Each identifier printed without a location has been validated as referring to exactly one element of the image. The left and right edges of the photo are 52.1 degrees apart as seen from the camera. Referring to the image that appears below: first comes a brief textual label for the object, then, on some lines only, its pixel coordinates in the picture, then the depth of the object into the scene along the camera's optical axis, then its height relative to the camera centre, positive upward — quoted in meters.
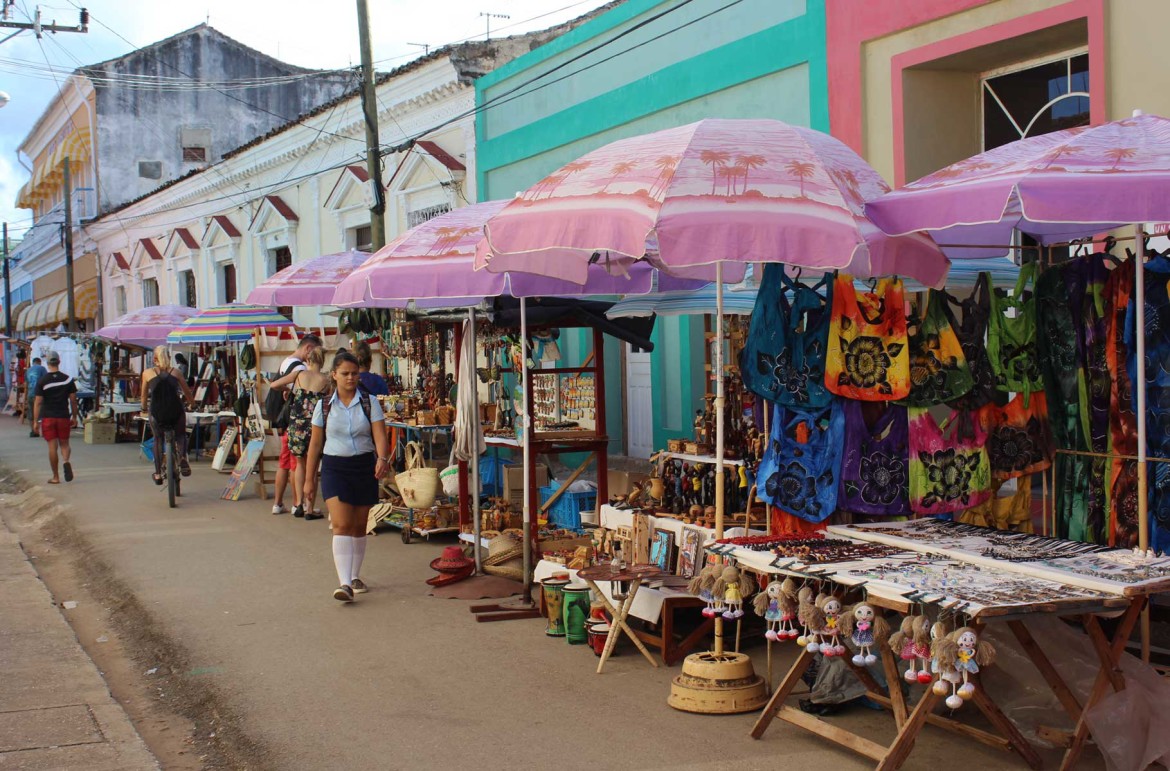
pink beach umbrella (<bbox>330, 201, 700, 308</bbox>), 7.92 +0.51
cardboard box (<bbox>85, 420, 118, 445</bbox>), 23.39 -1.35
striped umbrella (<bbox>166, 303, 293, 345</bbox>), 16.58 +0.51
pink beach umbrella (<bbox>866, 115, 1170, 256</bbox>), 4.62 +0.62
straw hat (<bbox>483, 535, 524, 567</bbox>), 8.80 -1.46
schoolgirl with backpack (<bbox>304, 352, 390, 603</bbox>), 8.34 -0.69
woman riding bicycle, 14.27 -0.45
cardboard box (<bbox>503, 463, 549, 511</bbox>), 10.25 -1.15
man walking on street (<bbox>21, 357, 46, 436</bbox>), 23.09 -0.40
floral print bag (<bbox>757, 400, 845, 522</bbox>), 5.98 -0.60
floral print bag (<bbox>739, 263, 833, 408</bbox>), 6.02 -0.02
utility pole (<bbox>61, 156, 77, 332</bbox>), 35.34 +3.59
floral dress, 11.52 -0.60
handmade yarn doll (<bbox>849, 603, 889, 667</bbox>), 4.66 -1.12
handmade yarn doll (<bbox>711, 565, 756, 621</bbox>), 5.50 -1.11
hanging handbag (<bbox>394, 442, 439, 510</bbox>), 10.84 -1.19
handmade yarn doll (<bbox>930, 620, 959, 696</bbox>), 4.29 -1.17
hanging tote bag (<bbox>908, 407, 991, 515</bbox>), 5.98 -0.62
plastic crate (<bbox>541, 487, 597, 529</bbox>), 9.60 -1.27
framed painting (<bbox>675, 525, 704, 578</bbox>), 7.09 -1.22
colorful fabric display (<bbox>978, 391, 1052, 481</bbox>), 6.05 -0.50
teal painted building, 11.26 +2.82
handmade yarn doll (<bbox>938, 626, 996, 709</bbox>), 4.24 -1.12
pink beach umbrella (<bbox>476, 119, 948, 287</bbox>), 5.11 +0.64
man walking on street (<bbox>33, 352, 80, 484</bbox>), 16.19 -0.62
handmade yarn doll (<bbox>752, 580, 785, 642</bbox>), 5.05 -1.12
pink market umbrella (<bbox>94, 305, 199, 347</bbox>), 20.69 +0.65
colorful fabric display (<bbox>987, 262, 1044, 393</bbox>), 6.02 -0.05
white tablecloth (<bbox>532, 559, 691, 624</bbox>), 6.69 -1.43
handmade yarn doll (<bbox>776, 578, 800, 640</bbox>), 5.02 -1.09
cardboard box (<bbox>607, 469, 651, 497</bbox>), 10.16 -1.15
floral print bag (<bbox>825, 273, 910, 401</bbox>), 5.92 -0.03
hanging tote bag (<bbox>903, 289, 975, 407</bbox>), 5.93 -0.12
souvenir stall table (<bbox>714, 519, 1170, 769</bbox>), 4.42 -0.94
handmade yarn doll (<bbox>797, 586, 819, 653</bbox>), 4.86 -1.07
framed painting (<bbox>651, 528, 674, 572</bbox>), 7.36 -1.24
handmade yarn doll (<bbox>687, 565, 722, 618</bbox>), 5.58 -1.12
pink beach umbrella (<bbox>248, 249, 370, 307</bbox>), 13.22 +0.85
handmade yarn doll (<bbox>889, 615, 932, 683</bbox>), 4.38 -1.12
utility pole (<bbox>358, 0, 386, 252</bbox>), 14.07 +2.67
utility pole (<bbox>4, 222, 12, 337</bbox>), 48.28 +2.72
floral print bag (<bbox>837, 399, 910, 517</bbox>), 5.96 -0.60
